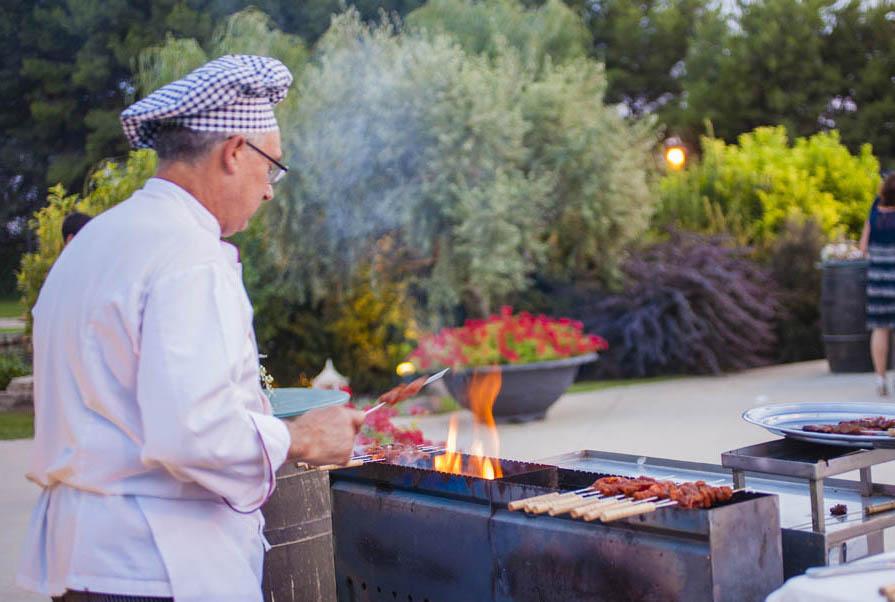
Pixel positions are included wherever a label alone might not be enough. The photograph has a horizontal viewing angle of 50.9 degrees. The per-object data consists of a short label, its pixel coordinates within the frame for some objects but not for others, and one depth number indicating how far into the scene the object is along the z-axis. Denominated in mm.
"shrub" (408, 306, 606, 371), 7465
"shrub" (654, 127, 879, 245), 14281
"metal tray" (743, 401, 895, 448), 2510
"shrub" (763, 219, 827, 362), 11805
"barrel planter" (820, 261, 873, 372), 9602
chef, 1526
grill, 1869
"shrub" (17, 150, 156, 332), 9391
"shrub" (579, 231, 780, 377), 10625
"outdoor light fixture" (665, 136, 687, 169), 15547
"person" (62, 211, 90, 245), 5614
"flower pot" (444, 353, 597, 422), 7508
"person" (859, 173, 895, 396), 7883
